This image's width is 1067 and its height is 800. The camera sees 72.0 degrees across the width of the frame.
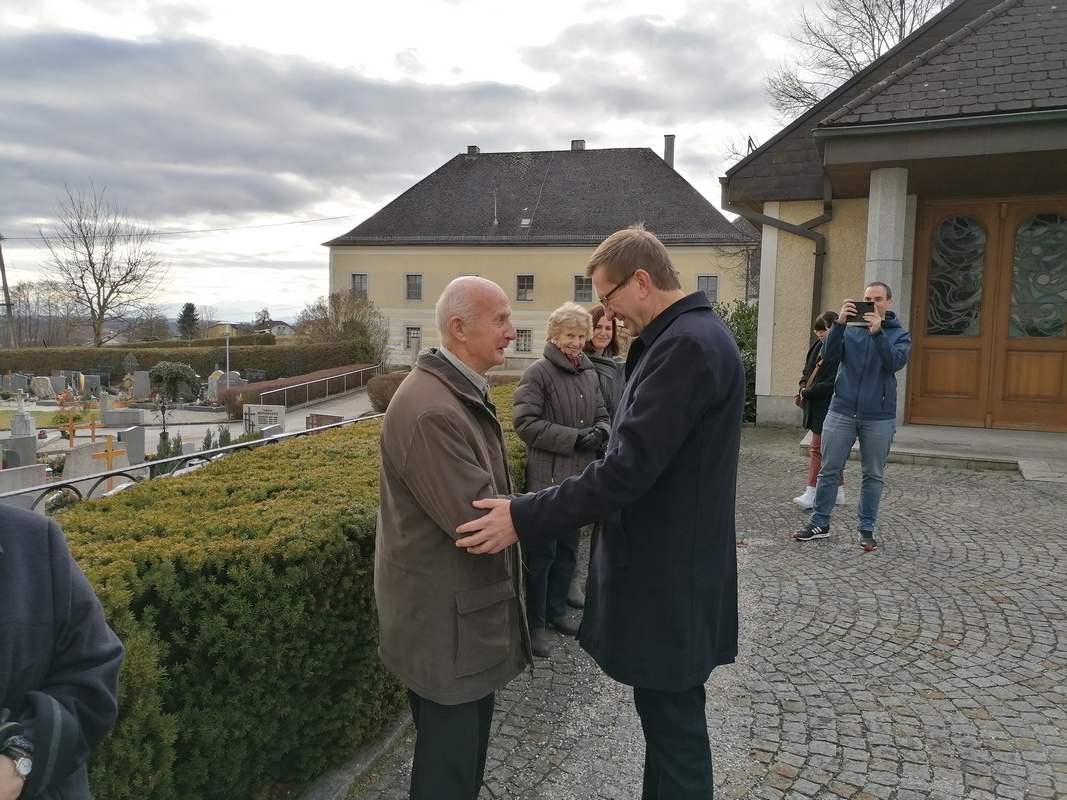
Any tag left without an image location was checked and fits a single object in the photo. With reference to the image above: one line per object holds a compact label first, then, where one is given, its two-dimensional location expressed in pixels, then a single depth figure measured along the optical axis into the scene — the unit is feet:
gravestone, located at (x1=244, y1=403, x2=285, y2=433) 48.14
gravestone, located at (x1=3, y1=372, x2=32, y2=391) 89.37
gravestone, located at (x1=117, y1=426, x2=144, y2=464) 36.22
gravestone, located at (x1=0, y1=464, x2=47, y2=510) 24.53
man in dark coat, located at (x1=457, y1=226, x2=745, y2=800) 6.79
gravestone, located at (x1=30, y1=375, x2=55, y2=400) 87.30
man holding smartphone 18.65
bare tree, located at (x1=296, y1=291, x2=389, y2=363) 113.91
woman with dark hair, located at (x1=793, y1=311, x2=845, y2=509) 22.27
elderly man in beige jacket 6.74
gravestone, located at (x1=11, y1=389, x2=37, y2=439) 47.14
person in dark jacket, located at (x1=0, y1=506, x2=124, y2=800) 4.45
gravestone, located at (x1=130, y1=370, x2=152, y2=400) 84.94
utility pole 124.06
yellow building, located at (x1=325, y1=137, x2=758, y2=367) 127.54
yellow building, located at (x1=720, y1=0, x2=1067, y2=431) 28.45
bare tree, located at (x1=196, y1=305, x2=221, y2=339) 208.93
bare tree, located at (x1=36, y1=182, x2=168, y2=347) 140.05
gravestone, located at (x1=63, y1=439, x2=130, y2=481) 30.30
